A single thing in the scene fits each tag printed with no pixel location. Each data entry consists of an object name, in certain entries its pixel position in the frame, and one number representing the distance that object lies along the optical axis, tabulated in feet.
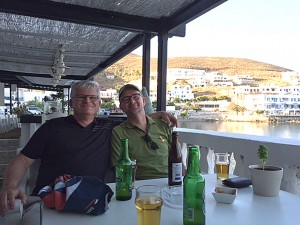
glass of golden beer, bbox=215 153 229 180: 4.39
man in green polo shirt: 5.51
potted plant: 3.60
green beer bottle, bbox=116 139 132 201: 3.56
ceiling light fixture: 15.80
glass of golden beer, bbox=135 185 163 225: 2.59
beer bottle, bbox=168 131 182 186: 4.18
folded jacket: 2.98
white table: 2.87
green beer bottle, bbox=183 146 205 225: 2.72
